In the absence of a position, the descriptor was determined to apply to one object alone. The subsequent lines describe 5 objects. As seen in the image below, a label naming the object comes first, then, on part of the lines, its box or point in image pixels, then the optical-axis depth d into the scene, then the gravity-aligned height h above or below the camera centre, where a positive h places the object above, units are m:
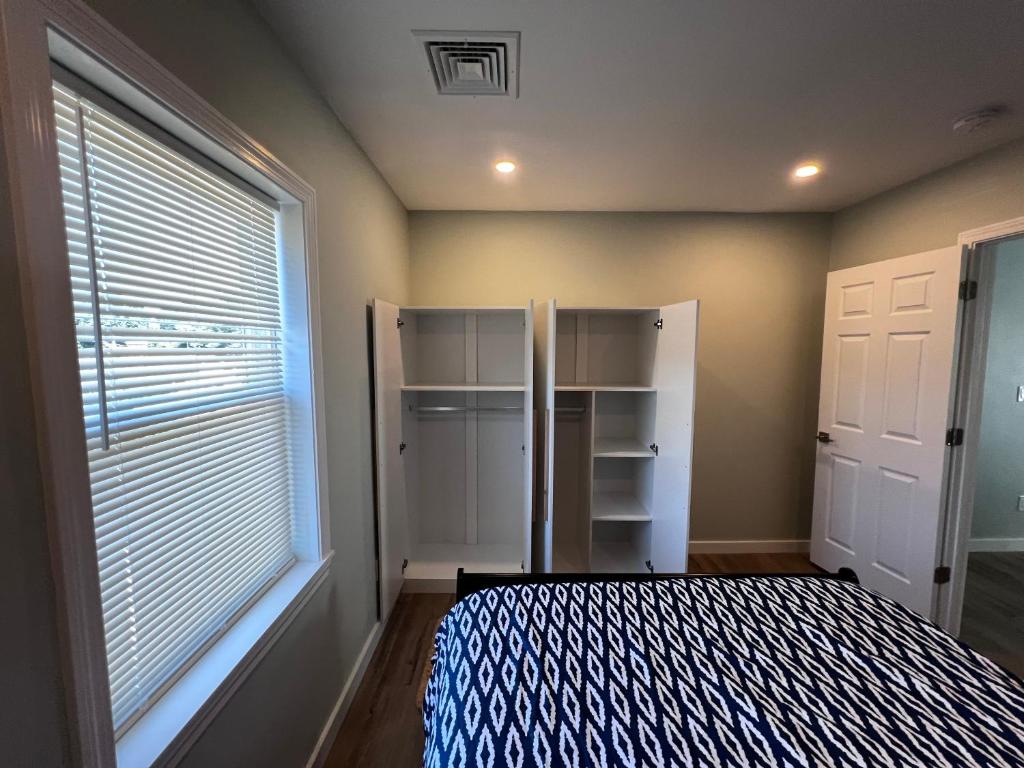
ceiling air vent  1.21 +1.00
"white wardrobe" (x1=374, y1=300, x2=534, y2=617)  2.66 -0.62
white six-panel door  2.03 -0.37
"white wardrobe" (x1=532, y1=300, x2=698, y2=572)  2.21 -0.54
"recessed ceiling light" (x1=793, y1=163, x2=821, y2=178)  2.05 +1.02
